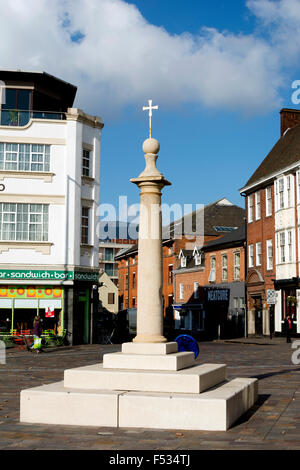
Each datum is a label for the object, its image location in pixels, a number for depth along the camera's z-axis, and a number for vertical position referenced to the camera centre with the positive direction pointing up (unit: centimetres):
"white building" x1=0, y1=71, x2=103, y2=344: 3134 +440
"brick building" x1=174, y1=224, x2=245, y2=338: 4644 +117
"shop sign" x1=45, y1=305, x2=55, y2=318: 3112 -54
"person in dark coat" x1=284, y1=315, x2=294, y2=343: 3356 -129
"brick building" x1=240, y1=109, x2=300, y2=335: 3794 +477
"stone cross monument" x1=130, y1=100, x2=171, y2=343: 1067 +78
